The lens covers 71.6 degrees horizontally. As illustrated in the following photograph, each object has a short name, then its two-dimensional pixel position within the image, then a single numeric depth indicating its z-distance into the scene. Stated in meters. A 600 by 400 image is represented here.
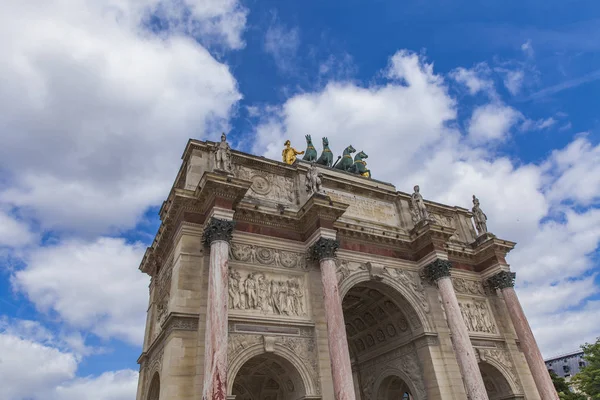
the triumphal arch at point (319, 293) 14.98
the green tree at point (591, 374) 31.13
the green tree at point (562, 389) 35.88
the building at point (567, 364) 81.25
